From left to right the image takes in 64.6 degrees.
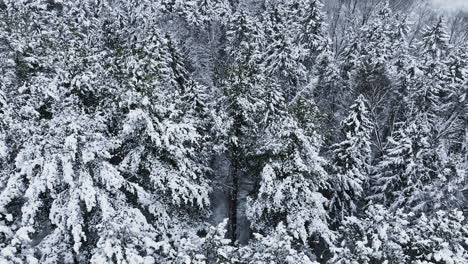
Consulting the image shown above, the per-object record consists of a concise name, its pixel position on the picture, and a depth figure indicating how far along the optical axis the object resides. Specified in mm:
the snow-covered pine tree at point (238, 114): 17531
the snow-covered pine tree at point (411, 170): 19391
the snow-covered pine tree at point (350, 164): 19625
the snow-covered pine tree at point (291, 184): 15852
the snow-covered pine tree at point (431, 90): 24453
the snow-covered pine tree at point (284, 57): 27109
